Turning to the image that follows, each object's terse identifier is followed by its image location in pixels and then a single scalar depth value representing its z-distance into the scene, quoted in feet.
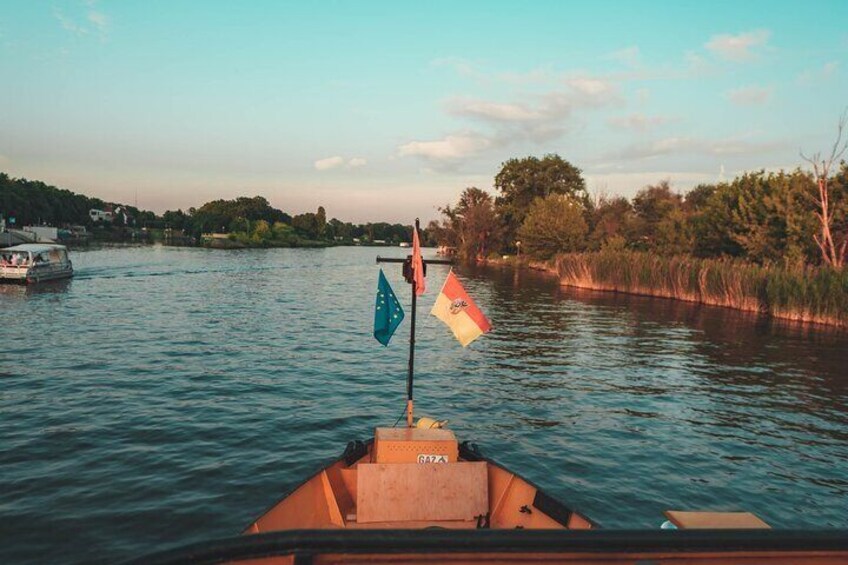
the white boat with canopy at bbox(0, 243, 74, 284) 135.03
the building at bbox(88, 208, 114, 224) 583.42
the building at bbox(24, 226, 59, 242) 331.36
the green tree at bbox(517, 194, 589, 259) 267.39
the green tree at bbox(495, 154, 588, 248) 395.96
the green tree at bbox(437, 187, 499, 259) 350.23
